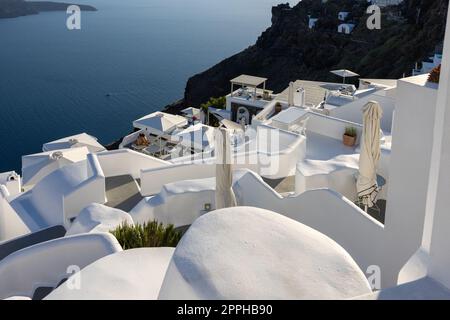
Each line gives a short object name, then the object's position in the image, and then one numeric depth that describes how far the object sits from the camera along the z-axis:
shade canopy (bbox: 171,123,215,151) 20.02
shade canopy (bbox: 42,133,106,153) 24.53
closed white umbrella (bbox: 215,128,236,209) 9.05
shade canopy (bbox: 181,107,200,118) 30.85
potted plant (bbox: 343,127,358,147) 14.02
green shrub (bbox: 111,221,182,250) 8.23
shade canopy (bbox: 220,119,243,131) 16.09
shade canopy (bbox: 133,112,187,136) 25.94
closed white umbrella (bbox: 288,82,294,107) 19.52
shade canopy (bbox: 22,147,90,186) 18.89
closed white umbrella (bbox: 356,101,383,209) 8.83
